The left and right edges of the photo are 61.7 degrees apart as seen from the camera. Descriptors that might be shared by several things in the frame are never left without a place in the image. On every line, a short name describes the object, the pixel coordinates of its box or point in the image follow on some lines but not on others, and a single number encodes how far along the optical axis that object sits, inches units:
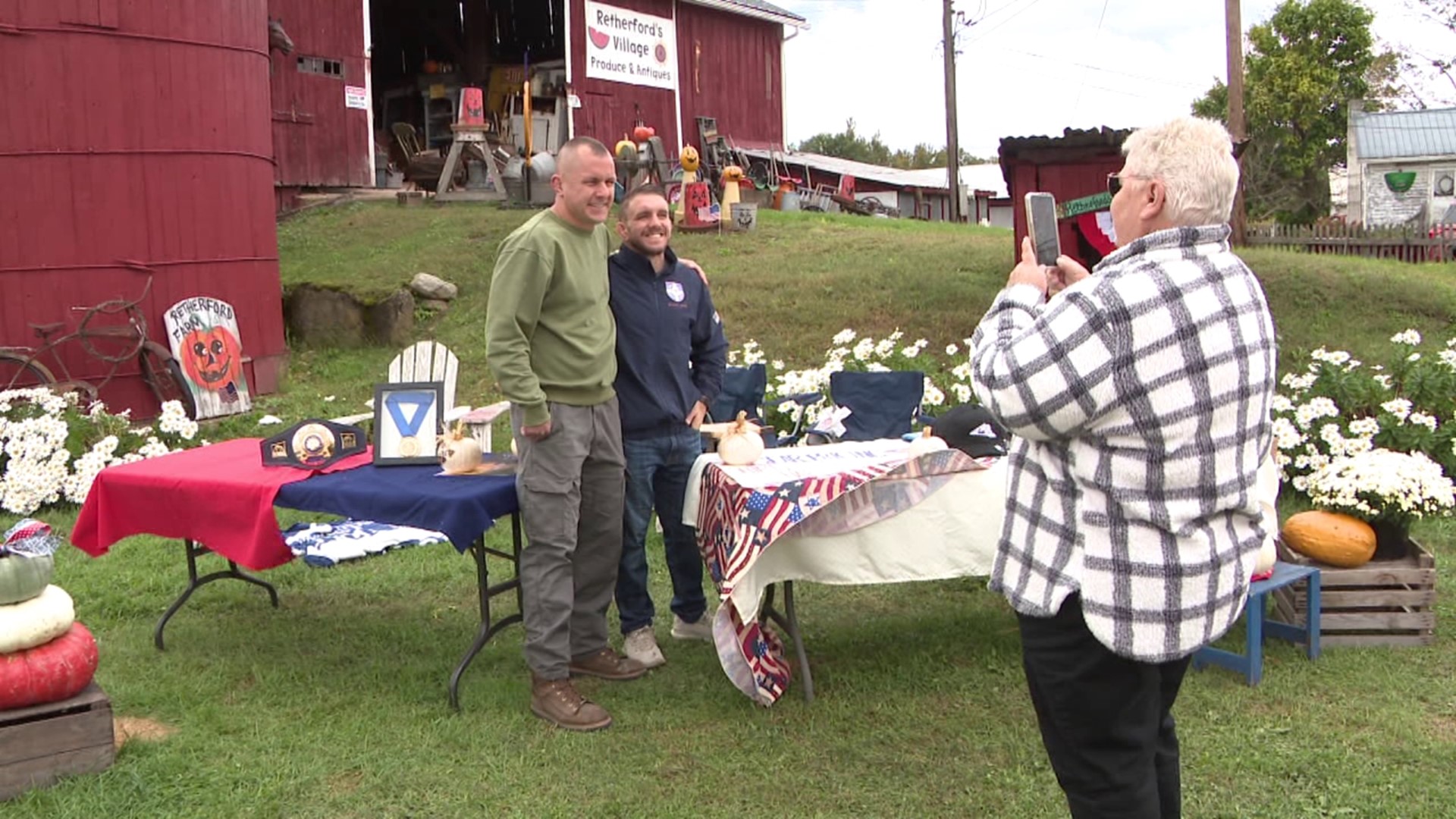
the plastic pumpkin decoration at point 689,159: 635.5
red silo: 366.6
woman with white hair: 83.0
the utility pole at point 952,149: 930.1
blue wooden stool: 164.4
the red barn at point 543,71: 679.7
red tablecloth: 174.4
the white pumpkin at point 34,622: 144.1
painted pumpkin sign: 392.8
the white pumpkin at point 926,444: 169.5
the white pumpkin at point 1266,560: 169.6
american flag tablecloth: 155.6
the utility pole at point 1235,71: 541.4
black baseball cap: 185.3
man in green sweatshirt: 157.2
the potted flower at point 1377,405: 226.8
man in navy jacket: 175.3
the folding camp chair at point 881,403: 213.3
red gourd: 142.6
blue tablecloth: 158.1
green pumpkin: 147.1
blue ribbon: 185.2
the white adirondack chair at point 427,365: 231.8
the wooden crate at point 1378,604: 180.2
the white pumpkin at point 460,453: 172.9
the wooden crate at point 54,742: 142.3
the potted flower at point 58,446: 291.1
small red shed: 301.0
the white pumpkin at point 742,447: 171.5
